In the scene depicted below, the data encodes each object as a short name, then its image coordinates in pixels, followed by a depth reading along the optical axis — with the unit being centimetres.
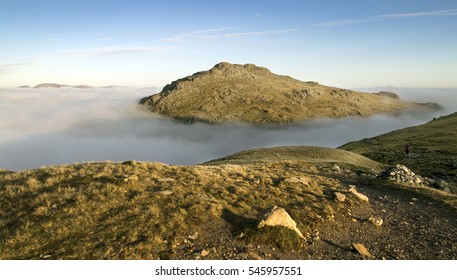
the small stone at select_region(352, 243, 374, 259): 1465
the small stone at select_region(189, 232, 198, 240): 1492
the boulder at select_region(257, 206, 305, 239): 1561
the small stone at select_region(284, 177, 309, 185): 2477
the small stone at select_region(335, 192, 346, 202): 2125
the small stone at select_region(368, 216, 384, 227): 1810
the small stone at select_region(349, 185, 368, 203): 2231
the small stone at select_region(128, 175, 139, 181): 2065
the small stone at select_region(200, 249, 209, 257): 1368
